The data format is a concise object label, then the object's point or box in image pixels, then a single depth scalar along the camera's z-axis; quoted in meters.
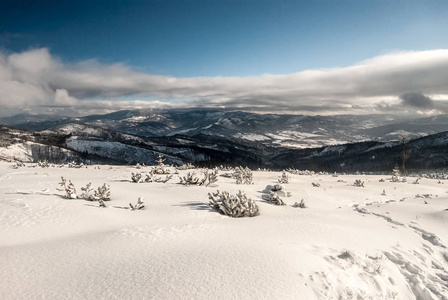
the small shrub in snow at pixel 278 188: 11.44
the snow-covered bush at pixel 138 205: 8.19
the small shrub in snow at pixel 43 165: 18.64
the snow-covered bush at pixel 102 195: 8.75
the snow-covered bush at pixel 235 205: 7.84
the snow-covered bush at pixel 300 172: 24.25
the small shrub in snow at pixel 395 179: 18.27
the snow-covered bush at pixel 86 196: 8.79
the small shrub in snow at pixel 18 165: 17.83
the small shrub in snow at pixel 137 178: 13.30
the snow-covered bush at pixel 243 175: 14.09
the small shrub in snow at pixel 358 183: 15.48
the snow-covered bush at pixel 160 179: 13.37
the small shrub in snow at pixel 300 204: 9.76
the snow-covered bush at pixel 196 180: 12.55
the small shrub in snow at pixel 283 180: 15.74
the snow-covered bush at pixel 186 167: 20.53
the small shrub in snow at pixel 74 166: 19.02
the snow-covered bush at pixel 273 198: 9.81
